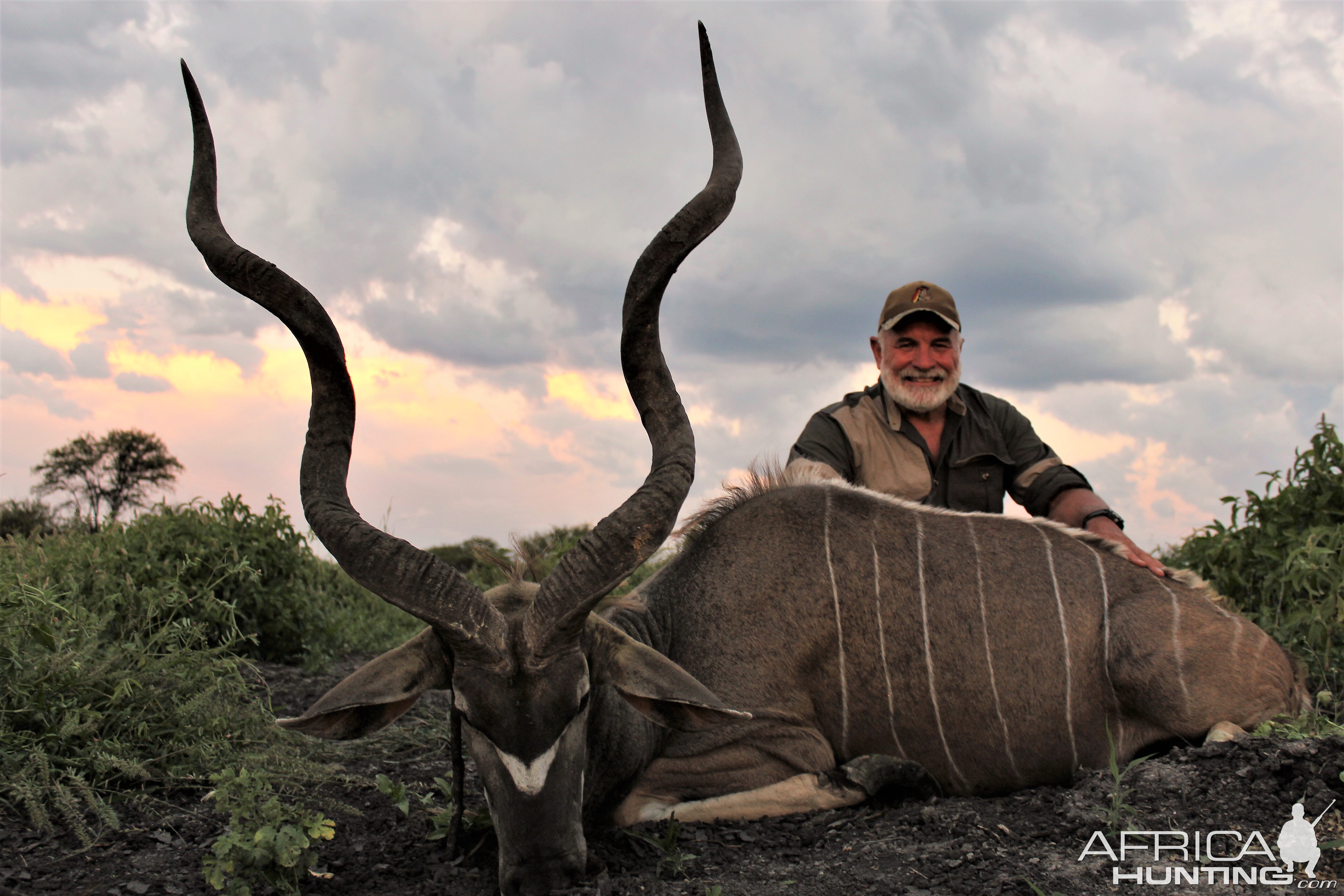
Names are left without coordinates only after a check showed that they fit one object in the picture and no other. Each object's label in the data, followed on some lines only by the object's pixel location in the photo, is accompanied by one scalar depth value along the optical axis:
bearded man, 5.81
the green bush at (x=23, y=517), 11.55
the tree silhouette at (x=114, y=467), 20.27
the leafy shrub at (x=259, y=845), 2.92
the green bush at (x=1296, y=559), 5.05
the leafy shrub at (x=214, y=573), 5.40
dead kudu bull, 3.32
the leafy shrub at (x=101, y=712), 3.77
